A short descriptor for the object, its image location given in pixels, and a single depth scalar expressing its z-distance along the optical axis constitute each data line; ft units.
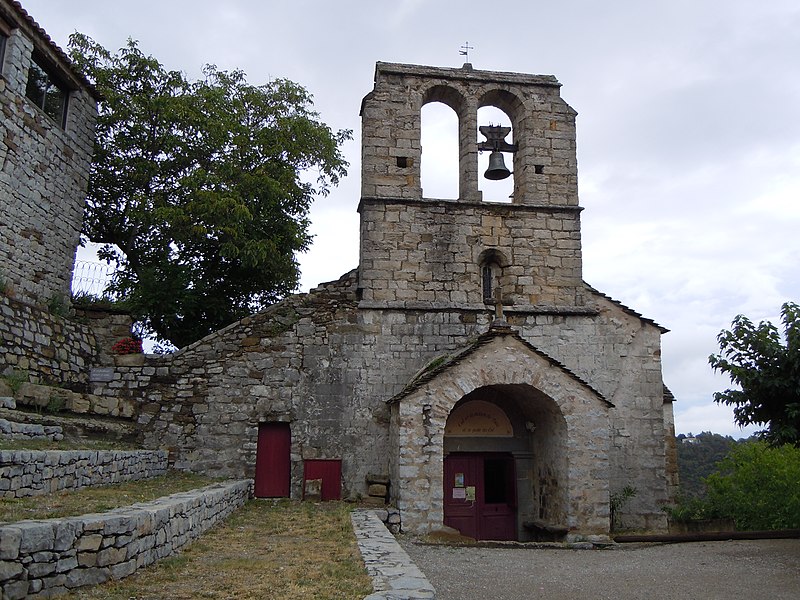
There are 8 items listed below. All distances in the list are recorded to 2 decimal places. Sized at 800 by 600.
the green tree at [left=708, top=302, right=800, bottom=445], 31.81
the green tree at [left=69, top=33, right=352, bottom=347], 52.06
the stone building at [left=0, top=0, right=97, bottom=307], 39.22
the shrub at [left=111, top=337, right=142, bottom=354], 43.71
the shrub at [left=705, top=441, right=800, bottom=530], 61.11
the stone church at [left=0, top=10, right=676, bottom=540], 39.40
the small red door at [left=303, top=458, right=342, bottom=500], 42.27
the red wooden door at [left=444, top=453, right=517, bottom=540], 43.57
